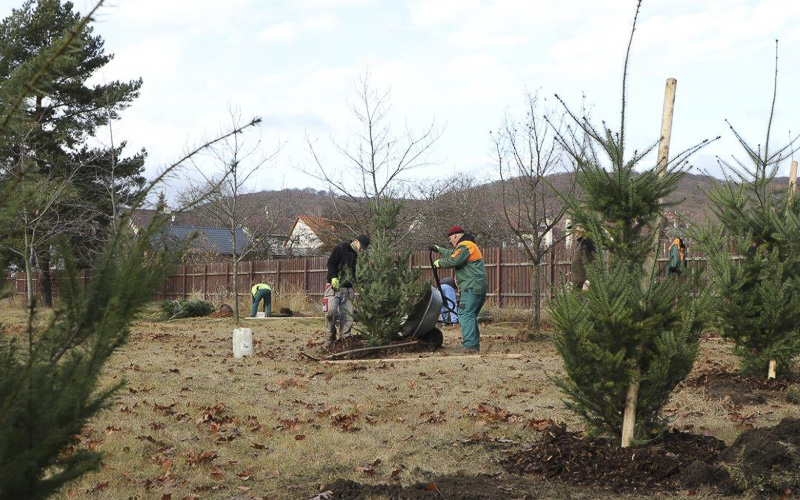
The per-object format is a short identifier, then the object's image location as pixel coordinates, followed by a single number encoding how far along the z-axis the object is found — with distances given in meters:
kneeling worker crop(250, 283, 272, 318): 22.13
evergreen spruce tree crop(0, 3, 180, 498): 2.26
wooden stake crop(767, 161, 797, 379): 8.86
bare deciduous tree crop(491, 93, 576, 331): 14.29
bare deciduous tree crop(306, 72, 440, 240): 19.22
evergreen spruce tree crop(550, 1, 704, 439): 5.31
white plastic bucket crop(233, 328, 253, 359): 11.96
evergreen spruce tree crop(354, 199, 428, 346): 12.29
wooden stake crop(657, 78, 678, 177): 5.68
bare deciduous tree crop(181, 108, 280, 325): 21.23
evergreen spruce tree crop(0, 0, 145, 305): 24.69
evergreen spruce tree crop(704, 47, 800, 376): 8.62
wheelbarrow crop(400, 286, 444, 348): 12.61
